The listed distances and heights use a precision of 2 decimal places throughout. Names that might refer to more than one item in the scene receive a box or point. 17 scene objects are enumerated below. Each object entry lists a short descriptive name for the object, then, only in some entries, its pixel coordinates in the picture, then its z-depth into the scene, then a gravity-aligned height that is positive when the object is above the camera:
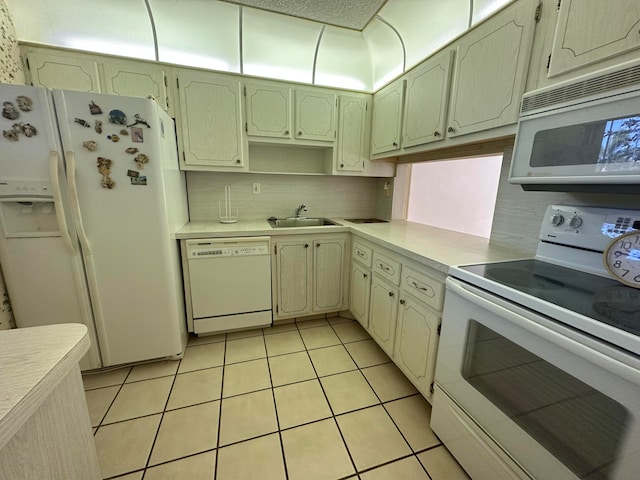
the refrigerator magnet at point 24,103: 1.31 +0.41
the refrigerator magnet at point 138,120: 1.49 +0.38
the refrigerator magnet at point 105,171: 1.47 +0.08
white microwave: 0.84 +0.23
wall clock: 0.92 -0.22
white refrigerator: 1.37 -0.19
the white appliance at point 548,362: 0.67 -0.54
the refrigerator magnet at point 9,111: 1.30 +0.37
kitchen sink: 2.65 -0.33
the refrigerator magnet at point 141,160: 1.52 +0.16
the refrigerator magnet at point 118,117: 1.45 +0.39
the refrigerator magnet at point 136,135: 1.50 +0.30
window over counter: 2.02 +0.00
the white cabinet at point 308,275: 2.21 -0.75
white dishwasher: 1.99 -0.75
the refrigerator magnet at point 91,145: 1.44 +0.23
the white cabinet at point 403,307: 1.36 -0.72
